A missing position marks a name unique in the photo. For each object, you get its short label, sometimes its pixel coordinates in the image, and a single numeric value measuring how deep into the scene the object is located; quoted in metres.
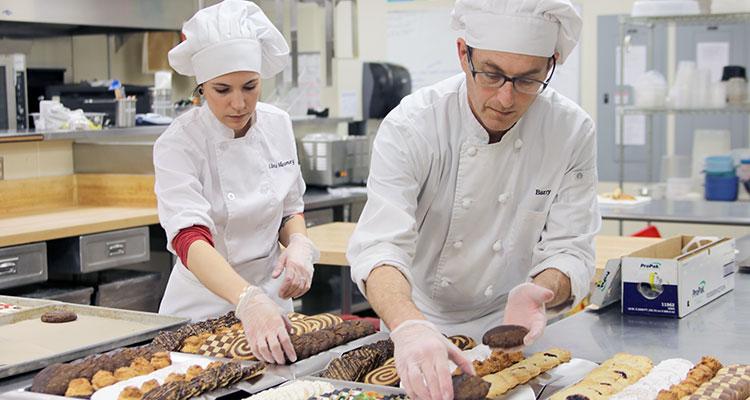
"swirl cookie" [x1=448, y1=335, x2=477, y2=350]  2.17
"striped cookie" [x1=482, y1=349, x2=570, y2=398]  1.83
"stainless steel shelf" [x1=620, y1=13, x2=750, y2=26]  5.96
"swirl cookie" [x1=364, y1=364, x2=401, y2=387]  1.91
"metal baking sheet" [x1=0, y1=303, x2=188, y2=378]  2.05
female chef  2.60
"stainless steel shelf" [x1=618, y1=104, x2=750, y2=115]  5.98
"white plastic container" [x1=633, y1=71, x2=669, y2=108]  6.12
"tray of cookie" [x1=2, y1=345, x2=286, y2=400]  1.82
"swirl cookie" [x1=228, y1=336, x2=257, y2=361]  2.08
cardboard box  2.56
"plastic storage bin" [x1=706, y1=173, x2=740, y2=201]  5.78
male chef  2.13
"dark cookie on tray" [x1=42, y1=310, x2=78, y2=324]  2.42
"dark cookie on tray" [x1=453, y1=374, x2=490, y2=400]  1.72
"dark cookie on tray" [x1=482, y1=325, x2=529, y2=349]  2.01
